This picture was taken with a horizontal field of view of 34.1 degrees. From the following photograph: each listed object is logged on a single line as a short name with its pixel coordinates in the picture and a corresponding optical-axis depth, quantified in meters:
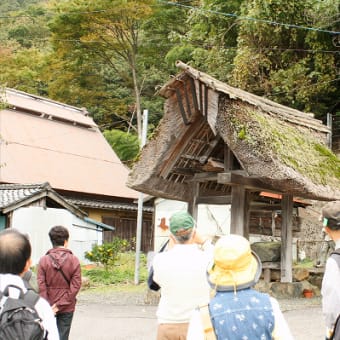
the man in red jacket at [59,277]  5.12
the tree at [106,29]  24.77
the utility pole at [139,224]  13.16
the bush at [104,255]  15.87
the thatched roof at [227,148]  9.23
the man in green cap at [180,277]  3.68
